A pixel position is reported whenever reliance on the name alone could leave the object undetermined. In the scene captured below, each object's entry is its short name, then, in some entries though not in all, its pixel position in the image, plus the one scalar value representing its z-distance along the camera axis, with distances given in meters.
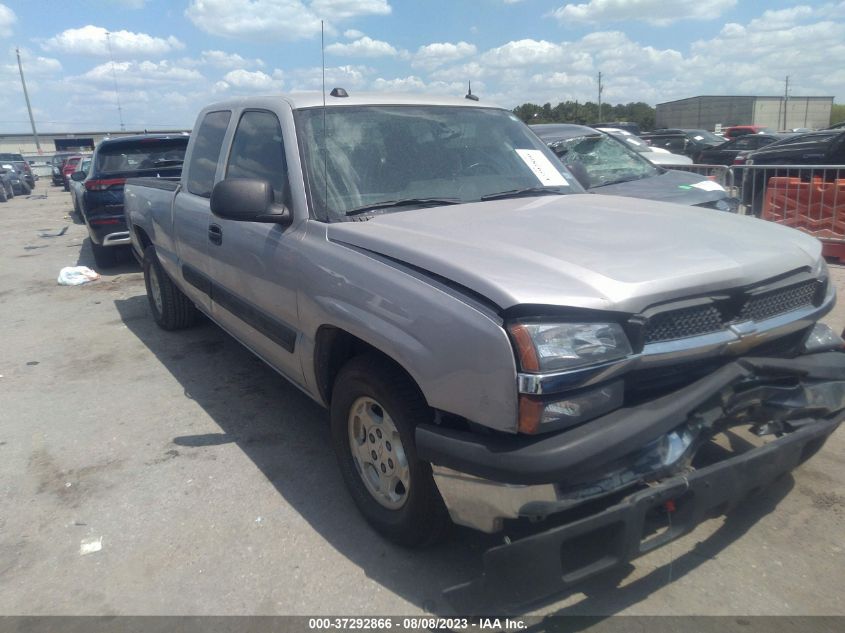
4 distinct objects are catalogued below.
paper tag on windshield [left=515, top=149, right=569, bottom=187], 4.04
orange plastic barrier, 8.17
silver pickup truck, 2.26
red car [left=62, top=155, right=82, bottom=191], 28.54
